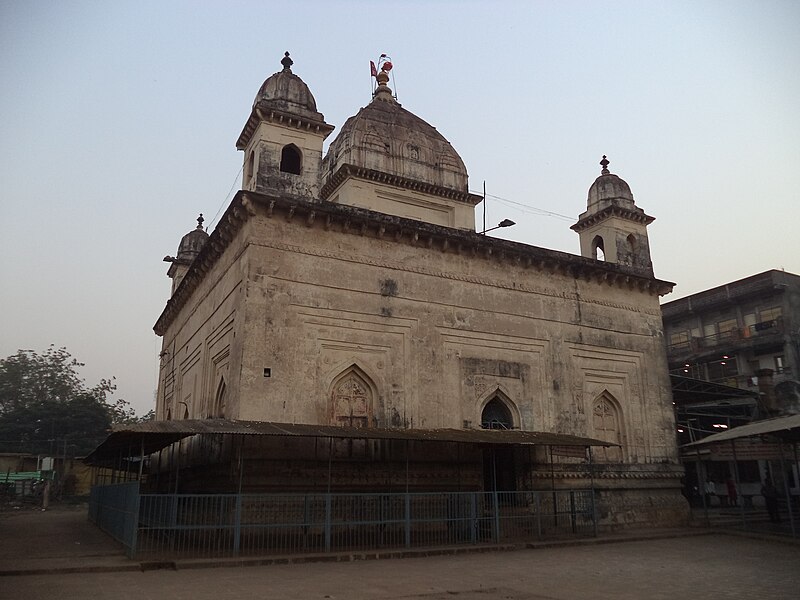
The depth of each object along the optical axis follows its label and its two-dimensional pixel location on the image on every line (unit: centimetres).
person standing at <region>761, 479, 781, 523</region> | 1803
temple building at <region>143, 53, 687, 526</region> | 1420
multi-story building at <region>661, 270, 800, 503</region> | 2539
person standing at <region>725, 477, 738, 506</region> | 2562
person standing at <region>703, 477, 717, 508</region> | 2712
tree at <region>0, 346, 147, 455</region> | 4497
